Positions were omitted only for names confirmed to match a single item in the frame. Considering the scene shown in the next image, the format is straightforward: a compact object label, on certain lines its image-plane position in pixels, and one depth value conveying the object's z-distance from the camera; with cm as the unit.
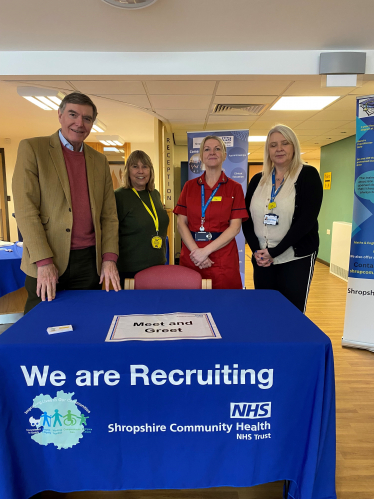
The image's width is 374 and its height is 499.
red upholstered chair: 195
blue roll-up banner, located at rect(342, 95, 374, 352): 307
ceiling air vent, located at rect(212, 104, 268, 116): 471
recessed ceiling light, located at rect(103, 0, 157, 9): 240
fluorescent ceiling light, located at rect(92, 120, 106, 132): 700
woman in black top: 217
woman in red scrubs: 229
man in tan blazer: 162
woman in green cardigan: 244
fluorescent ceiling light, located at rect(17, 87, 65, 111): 439
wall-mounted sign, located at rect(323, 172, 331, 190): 758
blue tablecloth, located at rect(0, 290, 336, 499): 108
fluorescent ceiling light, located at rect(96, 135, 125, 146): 868
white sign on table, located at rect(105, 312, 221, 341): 114
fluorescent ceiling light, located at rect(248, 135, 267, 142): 748
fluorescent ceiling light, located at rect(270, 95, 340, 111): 433
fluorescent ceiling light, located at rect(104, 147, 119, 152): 1056
